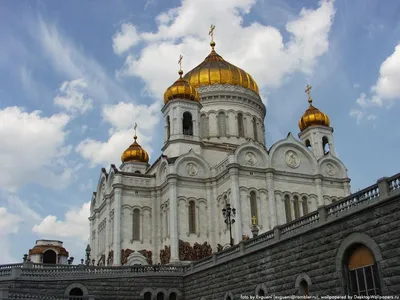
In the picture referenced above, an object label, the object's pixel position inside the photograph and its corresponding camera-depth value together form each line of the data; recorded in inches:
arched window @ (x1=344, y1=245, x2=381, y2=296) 693.3
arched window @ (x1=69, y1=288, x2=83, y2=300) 1137.4
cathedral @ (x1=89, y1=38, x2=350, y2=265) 1541.6
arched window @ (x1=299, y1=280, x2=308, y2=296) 811.0
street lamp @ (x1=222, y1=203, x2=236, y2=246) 1176.8
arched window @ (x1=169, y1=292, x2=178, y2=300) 1244.5
